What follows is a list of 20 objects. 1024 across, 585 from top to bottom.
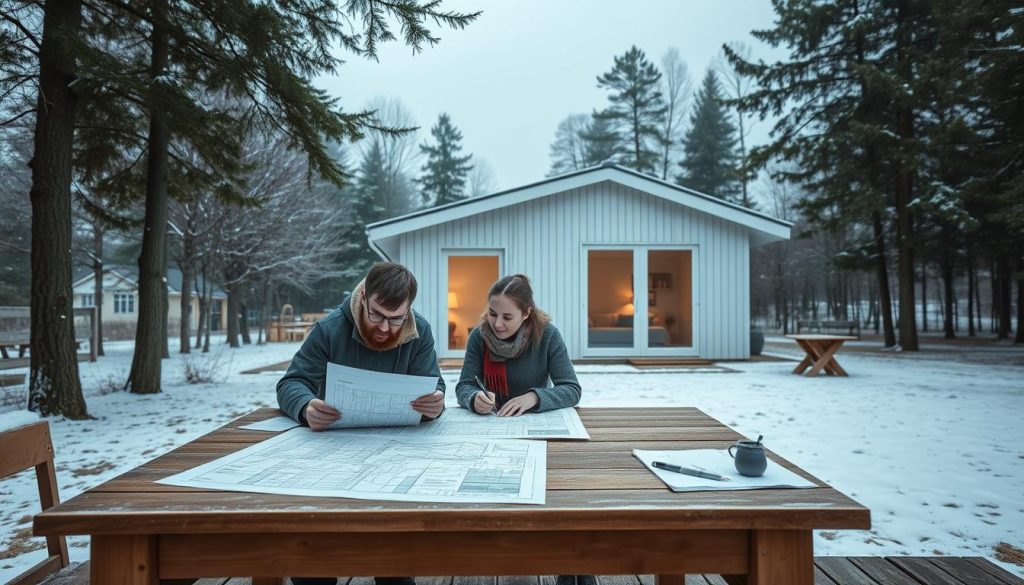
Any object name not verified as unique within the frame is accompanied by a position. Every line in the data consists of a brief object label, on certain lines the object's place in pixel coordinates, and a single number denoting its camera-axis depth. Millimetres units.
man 1576
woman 2084
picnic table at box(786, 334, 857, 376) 7480
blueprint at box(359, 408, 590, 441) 1419
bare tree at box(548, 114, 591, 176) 24766
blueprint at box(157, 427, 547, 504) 953
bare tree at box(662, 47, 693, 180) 22078
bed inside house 10258
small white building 9680
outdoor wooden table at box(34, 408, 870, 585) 855
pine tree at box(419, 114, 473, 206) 24250
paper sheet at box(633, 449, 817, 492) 997
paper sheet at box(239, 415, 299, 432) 1501
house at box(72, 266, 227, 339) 19047
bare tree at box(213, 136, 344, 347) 12016
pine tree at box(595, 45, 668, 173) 21312
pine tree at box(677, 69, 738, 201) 21094
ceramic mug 1054
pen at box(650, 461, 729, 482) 1037
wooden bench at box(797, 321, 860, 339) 16203
